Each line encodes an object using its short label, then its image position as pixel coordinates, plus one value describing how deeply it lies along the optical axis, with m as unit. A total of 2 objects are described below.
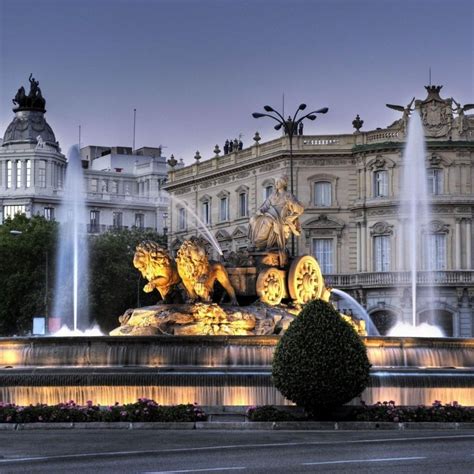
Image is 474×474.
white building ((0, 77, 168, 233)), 110.44
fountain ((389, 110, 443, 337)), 70.25
